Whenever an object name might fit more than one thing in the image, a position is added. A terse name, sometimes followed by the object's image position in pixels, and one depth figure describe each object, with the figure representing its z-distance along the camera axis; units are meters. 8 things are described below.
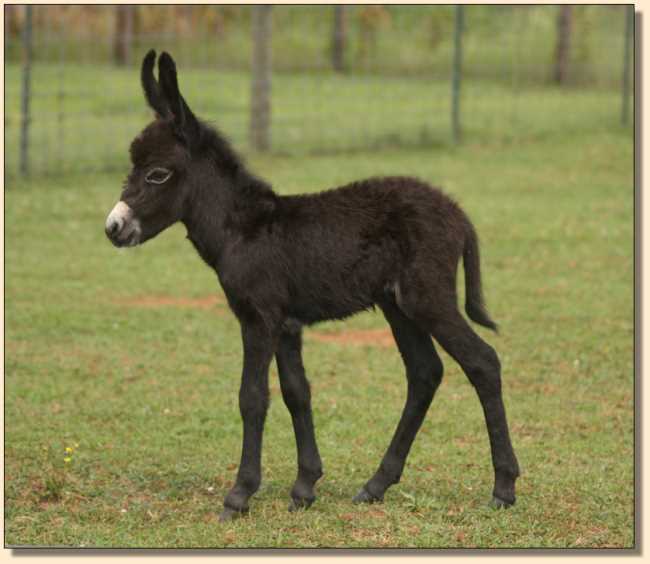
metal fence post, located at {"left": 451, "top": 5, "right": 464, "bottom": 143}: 19.97
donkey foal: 6.48
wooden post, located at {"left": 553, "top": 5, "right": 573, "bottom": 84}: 23.20
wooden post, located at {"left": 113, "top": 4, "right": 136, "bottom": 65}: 19.00
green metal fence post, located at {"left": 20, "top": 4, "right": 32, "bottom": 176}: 16.66
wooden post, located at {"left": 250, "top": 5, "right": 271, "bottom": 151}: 19.45
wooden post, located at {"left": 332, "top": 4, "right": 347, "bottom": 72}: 21.94
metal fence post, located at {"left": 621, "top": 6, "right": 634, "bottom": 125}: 21.75
